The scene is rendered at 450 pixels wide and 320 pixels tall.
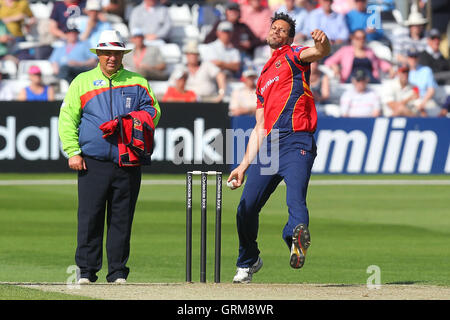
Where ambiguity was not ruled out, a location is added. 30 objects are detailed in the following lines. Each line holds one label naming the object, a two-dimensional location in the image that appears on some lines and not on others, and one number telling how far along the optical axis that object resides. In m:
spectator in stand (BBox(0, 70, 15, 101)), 22.39
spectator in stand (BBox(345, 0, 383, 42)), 25.00
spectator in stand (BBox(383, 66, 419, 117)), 23.08
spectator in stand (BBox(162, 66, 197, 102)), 22.28
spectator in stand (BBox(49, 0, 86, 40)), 24.11
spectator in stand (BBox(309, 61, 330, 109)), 23.12
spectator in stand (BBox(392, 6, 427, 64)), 25.12
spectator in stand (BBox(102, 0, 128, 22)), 24.97
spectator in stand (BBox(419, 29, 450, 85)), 24.67
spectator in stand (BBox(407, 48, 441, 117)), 23.50
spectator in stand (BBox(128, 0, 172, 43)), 24.23
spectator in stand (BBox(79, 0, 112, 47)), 23.41
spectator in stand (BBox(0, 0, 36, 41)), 24.31
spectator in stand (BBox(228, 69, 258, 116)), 22.02
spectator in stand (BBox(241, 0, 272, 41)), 24.64
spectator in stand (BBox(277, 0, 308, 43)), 24.44
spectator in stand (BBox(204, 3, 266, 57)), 24.06
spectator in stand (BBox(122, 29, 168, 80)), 22.86
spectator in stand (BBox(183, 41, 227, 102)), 22.86
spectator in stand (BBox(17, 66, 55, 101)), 21.80
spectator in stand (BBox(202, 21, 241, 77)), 23.69
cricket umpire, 9.73
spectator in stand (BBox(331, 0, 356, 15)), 25.83
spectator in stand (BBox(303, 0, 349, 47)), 24.50
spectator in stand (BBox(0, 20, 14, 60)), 23.73
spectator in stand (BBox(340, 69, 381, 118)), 22.61
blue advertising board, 22.05
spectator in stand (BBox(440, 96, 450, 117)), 23.47
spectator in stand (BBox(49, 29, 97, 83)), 22.97
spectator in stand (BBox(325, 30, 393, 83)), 24.00
